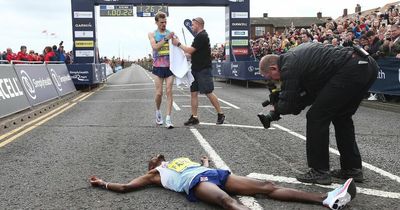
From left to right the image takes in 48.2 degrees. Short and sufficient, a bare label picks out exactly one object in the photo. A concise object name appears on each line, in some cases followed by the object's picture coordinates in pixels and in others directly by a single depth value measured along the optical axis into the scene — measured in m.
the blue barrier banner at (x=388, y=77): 12.02
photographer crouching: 4.59
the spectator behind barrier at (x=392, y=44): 12.34
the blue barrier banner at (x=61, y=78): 15.44
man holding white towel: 8.74
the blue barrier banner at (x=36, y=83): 11.52
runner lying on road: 3.88
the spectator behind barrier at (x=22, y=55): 18.84
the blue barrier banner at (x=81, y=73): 19.89
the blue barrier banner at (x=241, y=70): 21.80
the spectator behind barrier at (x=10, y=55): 18.53
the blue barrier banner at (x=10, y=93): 9.57
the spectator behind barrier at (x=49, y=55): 19.38
